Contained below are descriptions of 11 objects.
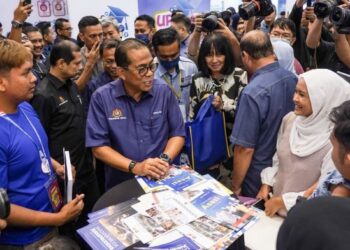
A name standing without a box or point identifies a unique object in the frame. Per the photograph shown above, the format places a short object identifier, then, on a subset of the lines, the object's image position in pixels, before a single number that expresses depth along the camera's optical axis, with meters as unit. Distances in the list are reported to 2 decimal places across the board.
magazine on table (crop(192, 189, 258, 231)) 1.31
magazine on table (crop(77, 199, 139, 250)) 1.21
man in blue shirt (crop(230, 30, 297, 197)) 1.98
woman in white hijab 1.69
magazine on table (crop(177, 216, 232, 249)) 1.20
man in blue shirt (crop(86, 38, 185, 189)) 1.85
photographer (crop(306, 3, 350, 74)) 2.57
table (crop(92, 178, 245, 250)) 1.59
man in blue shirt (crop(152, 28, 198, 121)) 2.65
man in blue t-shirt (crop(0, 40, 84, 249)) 1.41
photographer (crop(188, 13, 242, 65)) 2.83
